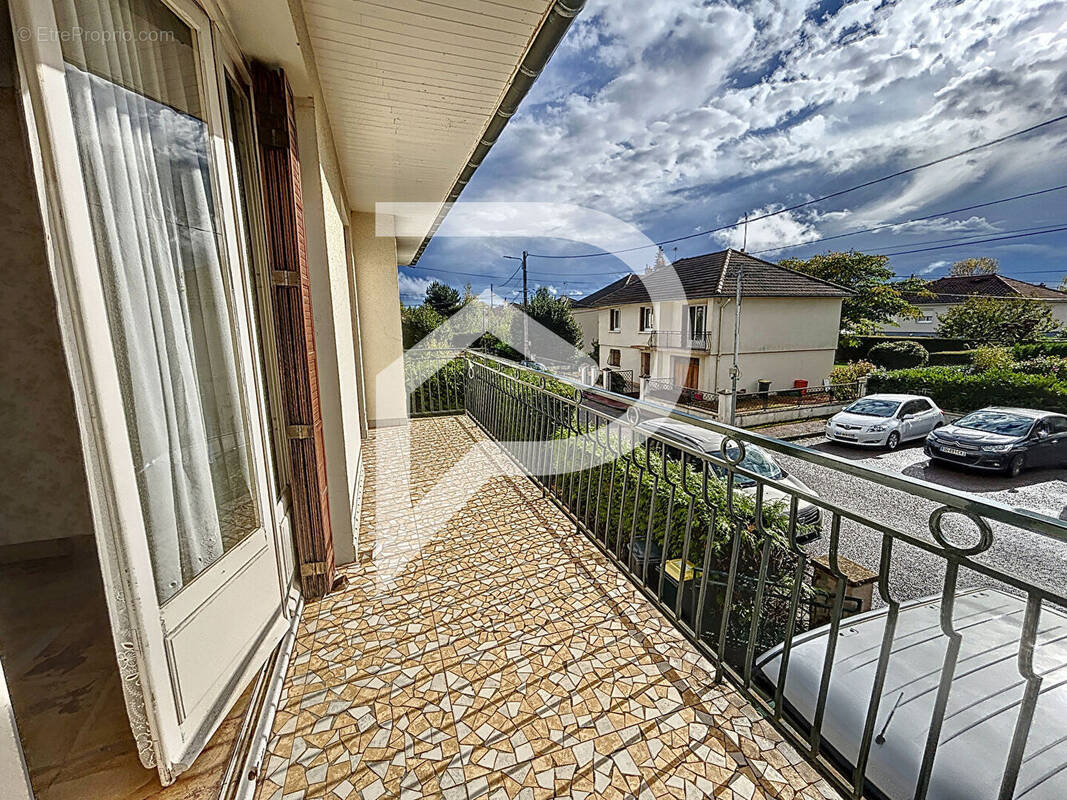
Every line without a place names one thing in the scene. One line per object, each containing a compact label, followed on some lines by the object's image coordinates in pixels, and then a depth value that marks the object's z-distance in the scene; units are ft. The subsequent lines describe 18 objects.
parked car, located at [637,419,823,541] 17.13
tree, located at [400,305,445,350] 65.57
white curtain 2.94
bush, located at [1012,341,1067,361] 54.65
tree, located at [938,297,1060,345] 64.80
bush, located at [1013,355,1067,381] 48.32
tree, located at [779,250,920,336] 75.51
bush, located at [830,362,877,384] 55.00
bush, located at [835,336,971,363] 68.28
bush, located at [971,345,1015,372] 51.32
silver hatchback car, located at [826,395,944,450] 36.04
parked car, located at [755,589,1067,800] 5.24
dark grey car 30.04
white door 2.63
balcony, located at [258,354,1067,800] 3.81
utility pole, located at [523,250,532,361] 75.25
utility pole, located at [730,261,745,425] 45.47
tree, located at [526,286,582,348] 83.20
